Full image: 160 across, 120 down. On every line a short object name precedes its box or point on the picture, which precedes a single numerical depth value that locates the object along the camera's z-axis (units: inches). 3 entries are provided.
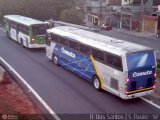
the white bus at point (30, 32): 1194.0
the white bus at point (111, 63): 652.7
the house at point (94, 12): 2837.1
